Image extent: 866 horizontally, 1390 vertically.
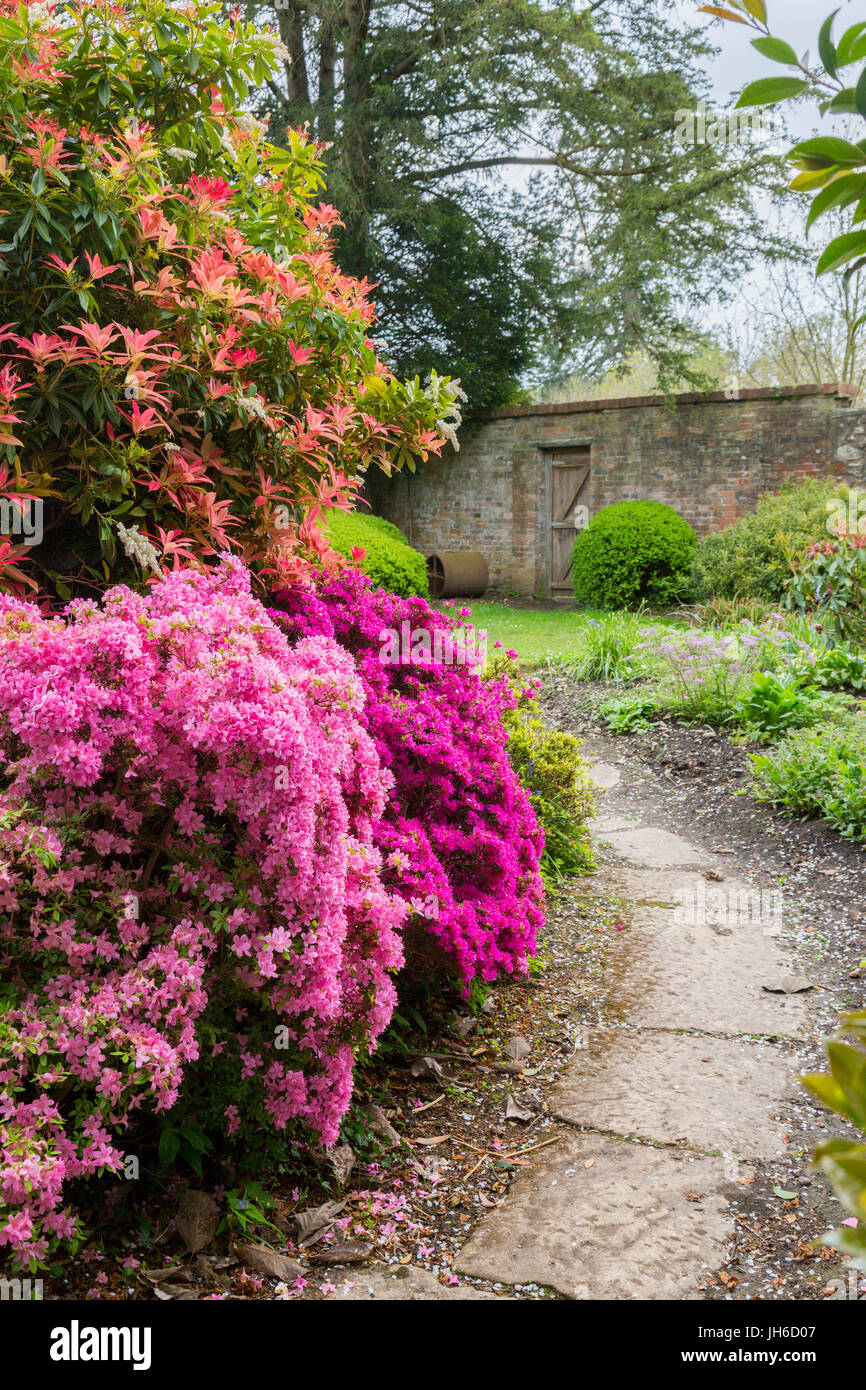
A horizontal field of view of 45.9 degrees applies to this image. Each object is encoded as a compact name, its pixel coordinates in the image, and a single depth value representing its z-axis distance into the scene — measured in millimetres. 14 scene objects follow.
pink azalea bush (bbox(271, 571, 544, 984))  3074
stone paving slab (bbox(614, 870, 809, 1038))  3533
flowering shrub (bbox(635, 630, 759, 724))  6984
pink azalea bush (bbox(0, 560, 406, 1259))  2012
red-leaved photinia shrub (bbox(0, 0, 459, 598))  2725
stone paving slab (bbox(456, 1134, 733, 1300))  2217
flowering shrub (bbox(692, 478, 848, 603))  10695
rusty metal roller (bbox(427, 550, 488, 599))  15000
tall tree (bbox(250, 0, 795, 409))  13422
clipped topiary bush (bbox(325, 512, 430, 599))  10164
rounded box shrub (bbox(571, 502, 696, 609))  12914
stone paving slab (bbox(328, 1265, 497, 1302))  2127
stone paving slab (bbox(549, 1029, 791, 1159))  2834
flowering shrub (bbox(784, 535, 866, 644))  8094
